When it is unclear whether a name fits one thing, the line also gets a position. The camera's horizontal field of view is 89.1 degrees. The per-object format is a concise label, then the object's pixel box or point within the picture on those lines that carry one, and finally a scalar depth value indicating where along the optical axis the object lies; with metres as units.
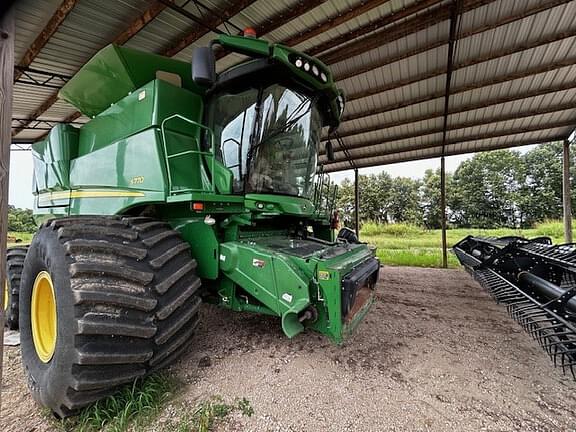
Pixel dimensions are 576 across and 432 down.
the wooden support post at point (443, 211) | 7.59
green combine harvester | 1.72
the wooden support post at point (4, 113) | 1.02
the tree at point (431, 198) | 33.53
